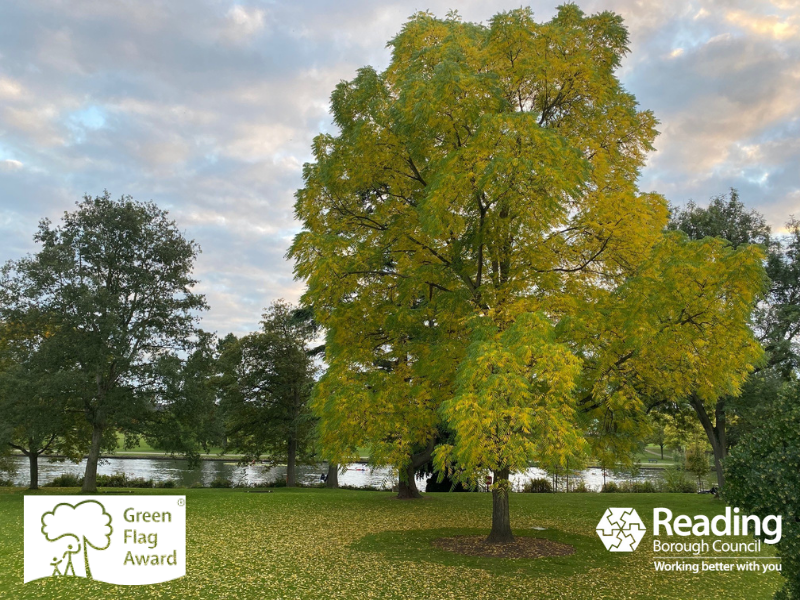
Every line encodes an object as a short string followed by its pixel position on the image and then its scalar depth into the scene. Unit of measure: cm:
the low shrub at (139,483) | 3039
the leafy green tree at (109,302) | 2256
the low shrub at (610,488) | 2836
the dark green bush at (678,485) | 2803
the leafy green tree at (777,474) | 593
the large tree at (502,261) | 986
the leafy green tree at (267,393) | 3206
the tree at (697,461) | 3147
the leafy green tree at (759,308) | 2030
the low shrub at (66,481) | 2988
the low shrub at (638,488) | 2811
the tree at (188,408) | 2375
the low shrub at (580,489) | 2921
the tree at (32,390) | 2111
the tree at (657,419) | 2337
